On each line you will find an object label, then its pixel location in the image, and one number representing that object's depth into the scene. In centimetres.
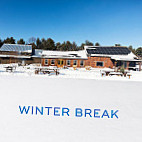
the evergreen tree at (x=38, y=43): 5442
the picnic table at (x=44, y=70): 1299
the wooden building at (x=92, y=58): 2450
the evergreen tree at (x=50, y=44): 5016
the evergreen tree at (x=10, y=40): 4875
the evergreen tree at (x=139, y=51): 6311
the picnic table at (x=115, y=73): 1271
